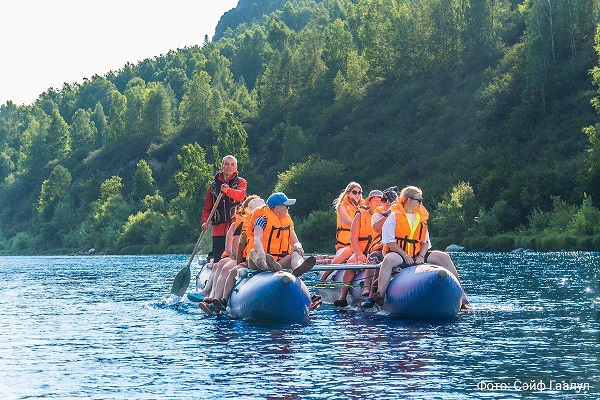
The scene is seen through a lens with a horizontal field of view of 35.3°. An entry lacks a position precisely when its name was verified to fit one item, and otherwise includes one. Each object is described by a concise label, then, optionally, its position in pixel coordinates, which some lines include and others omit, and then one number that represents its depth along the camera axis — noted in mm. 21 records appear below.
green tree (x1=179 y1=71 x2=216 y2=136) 132125
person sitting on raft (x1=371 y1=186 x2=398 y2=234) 18953
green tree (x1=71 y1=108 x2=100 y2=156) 158375
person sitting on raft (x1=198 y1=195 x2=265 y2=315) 18672
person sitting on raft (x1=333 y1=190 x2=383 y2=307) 20094
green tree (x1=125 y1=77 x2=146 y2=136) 142875
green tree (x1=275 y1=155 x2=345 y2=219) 83438
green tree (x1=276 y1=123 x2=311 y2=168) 98062
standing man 21203
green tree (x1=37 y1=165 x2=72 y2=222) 131000
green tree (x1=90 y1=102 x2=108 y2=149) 157750
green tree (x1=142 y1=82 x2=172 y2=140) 139125
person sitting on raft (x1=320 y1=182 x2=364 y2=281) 20812
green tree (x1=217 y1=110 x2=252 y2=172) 100538
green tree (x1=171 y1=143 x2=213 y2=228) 95188
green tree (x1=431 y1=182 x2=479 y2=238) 63500
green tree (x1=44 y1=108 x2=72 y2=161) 158375
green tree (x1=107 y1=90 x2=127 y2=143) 144000
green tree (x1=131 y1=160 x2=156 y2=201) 119812
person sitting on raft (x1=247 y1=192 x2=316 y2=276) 17562
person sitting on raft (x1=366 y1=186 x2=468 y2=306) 17688
